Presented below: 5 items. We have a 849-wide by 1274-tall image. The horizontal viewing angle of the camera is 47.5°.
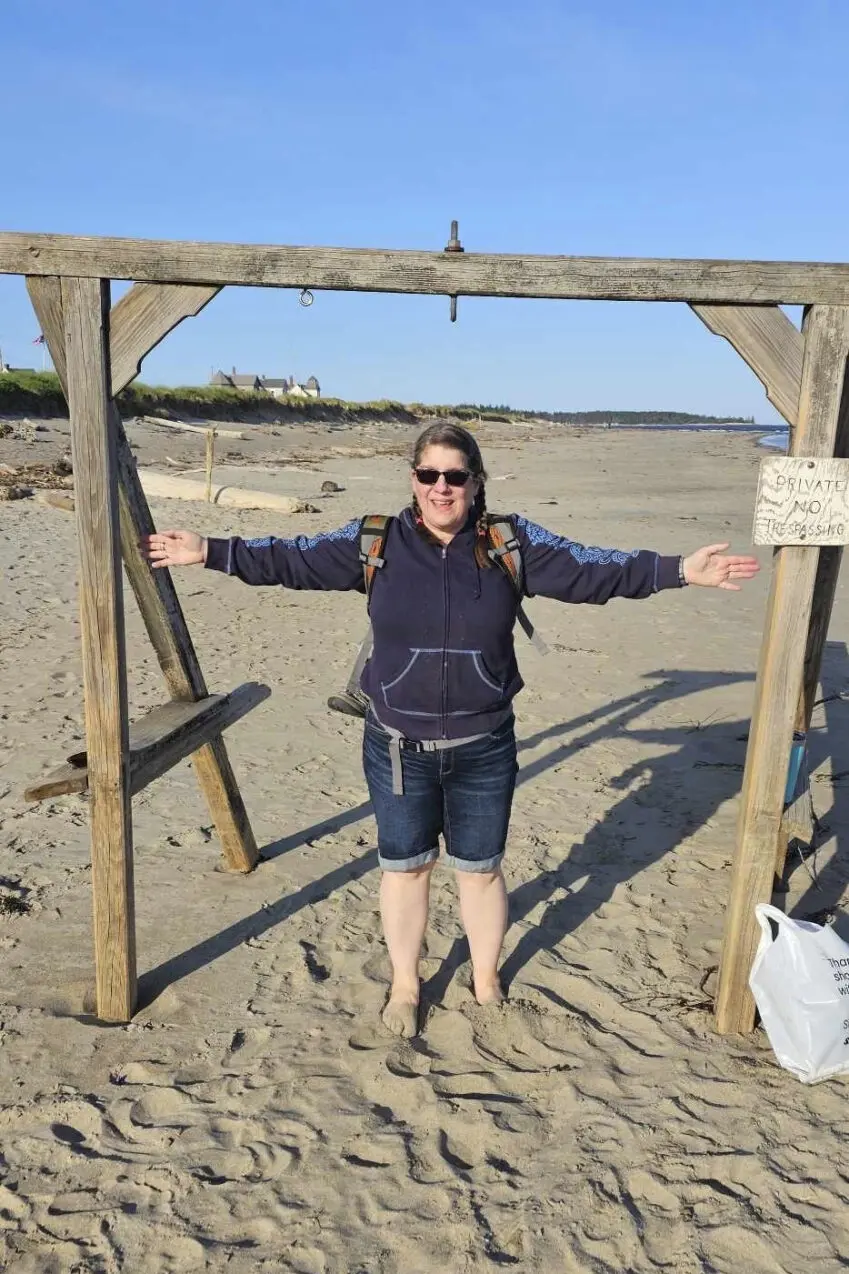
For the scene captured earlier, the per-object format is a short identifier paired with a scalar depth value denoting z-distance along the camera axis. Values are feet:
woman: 9.75
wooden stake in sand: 52.85
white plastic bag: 10.03
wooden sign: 9.90
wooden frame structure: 9.78
